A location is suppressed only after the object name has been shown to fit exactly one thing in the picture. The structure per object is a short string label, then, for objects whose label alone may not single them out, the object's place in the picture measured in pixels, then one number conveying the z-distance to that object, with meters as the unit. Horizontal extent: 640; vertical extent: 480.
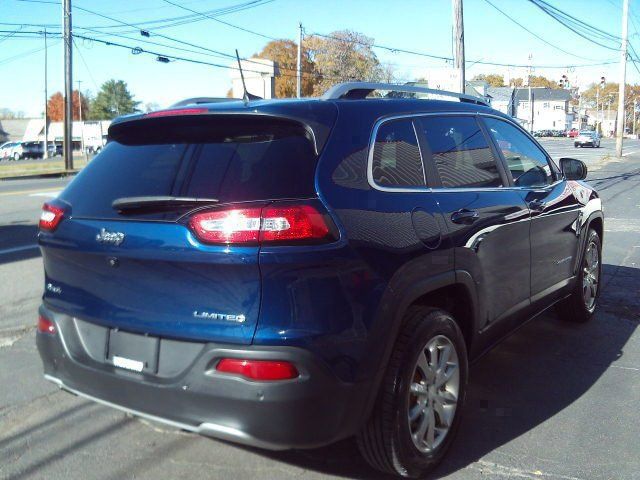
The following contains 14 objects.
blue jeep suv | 2.63
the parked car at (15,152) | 63.00
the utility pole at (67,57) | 29.42
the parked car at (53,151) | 68.31
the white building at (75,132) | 45.38
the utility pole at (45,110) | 56.09
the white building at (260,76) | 32.78
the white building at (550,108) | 127.44
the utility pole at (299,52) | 42.63
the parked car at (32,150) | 63.58
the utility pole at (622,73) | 34.91
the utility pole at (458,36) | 15.91
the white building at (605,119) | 144.48
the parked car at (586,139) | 56.34
